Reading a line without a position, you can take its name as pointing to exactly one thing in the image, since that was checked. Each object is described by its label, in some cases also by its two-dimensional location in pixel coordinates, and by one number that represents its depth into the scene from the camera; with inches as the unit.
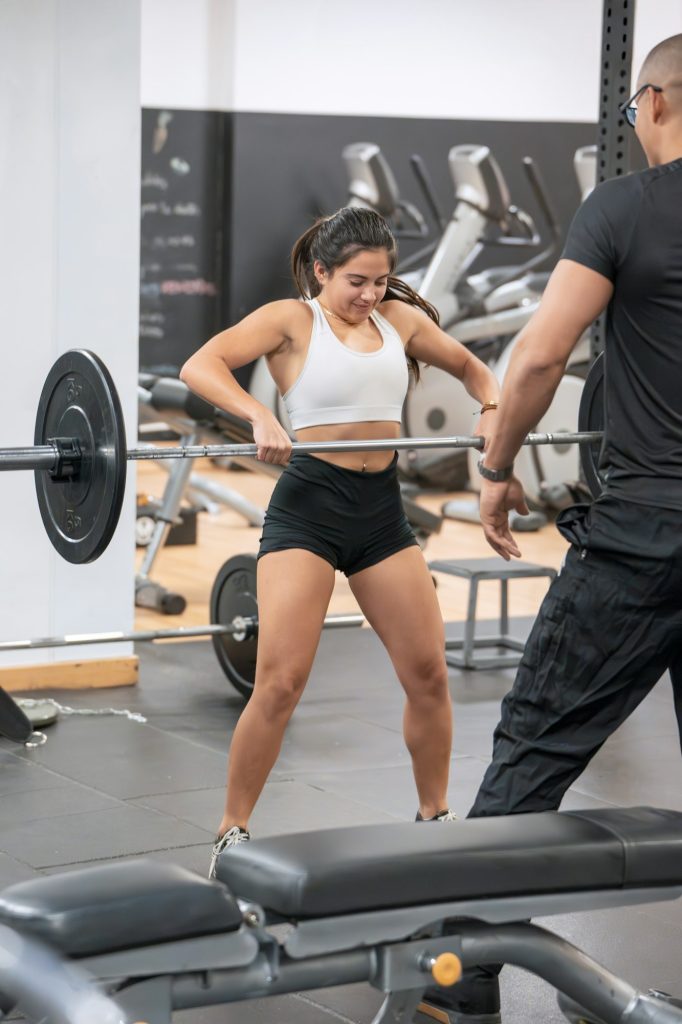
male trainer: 139.9
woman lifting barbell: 195.1
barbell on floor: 319.0
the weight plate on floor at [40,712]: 296.4
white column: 305.6
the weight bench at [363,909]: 107.8
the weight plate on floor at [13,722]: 274.3
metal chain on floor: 303.0
